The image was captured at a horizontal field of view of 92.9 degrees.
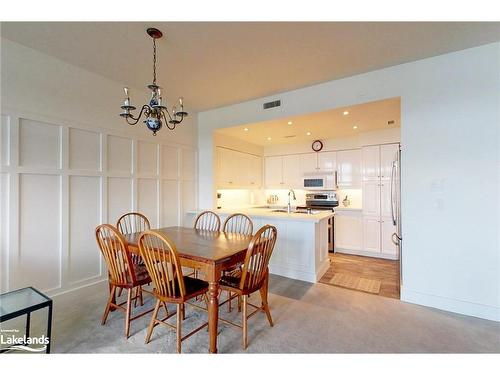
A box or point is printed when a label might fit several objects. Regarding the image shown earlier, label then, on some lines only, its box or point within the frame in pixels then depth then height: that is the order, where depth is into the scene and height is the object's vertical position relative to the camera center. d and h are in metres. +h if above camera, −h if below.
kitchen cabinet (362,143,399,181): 4.54 +0.54
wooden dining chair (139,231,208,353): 1.81 -0.67
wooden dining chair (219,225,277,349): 1.89 -0.70
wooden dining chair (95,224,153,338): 2.03 -0.67
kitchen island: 3.40 -0.83
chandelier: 2.21 +0.75
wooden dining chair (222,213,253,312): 2.61 -0.57
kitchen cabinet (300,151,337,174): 5.44 +0.63
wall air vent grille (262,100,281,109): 3.82 +1.38
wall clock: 5.55 +1.01
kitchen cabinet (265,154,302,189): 5.91 +0.44
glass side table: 1.58 -0.81
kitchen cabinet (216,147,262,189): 4.87 +0.44
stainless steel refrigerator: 2.96 -0.09
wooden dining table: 1.82 -0.53
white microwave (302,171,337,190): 5.34 +0.17
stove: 5.14 -0.34
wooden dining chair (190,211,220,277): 3.40 -0.50
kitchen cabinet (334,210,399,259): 4.55 -0.93
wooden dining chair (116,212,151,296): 3.32 -0.51
